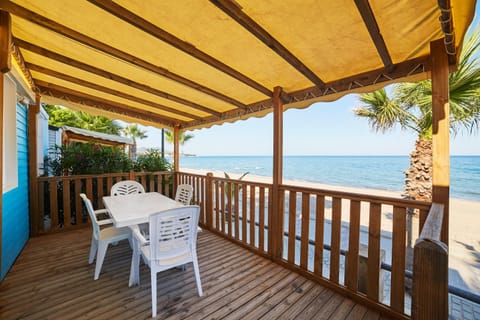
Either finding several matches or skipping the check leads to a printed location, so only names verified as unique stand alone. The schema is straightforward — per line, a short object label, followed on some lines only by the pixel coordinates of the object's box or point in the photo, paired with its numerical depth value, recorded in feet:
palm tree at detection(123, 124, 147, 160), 51.67
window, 7.13
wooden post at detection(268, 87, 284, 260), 8.96
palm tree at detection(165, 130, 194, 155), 44.83
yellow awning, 4.74
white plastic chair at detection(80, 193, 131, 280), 7.10
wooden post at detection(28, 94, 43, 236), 10.27
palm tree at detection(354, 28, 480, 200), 8.60
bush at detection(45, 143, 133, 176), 12.70
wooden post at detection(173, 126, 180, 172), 16.40
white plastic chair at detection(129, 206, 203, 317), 5.72
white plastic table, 6.74
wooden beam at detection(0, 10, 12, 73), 5.72
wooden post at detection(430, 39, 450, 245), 5.24
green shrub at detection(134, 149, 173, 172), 15.79
